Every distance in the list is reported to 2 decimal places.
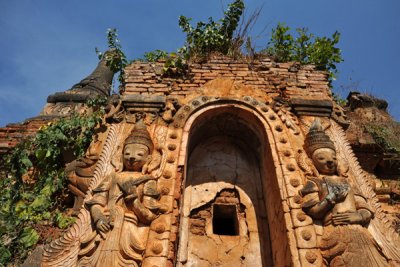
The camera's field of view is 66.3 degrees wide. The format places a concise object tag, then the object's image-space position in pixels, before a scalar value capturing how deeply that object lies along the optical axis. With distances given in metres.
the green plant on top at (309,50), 6.77
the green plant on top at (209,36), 6.58
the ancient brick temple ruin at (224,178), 3.42
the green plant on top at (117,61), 6.16
